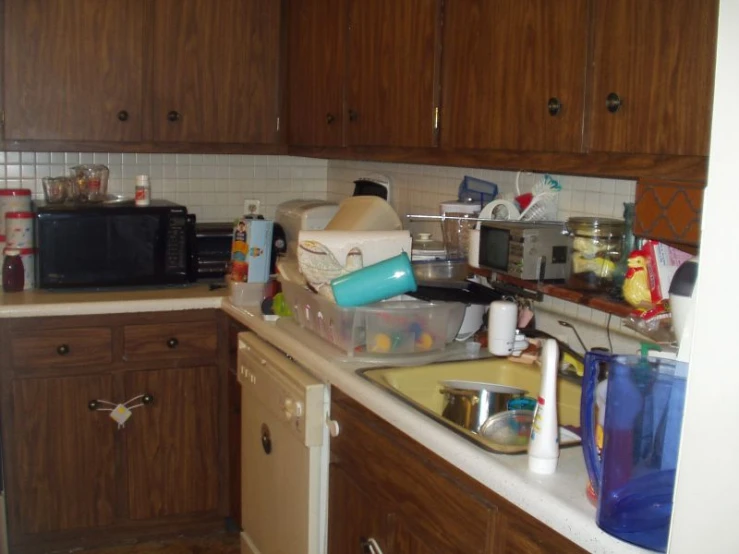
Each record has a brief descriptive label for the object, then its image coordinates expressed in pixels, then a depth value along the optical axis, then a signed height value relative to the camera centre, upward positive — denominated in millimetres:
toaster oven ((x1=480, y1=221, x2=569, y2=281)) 1954 -160
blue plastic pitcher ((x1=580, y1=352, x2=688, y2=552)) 1115 -342
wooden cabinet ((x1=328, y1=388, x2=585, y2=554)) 1401 -600
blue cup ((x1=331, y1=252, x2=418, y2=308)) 2062 -255
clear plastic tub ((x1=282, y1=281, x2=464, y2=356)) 2082 -363
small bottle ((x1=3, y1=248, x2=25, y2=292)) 2971 -361
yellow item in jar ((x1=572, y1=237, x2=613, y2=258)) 1881 -139
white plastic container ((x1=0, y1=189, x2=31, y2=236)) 3057 -124
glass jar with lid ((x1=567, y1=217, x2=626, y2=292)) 1871 -150
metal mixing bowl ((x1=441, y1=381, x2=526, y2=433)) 1955 -507
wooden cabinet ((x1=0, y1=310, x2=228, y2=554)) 2770 -865
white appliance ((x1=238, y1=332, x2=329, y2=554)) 2074 -732
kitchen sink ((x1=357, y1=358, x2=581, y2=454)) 1891 -465
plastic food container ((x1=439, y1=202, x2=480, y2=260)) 2400 -130
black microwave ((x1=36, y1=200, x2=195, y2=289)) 2949 -266
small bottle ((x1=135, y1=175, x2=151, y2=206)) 3154 -75
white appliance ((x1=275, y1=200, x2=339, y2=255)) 2988 -151
